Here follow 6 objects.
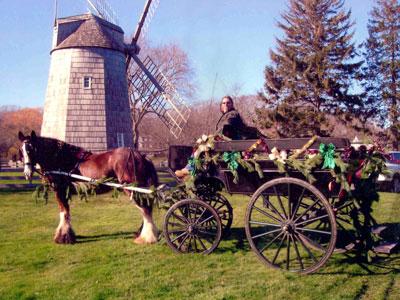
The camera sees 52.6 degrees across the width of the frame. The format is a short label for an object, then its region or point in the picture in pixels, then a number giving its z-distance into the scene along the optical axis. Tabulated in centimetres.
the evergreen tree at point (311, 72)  2553
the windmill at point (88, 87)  1914
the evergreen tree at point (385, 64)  2722
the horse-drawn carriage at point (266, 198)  498
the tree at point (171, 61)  3897
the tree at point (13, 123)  4969
